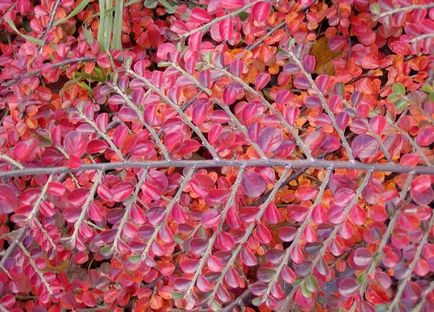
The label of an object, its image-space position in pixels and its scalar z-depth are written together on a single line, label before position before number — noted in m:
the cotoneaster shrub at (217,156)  0.46
